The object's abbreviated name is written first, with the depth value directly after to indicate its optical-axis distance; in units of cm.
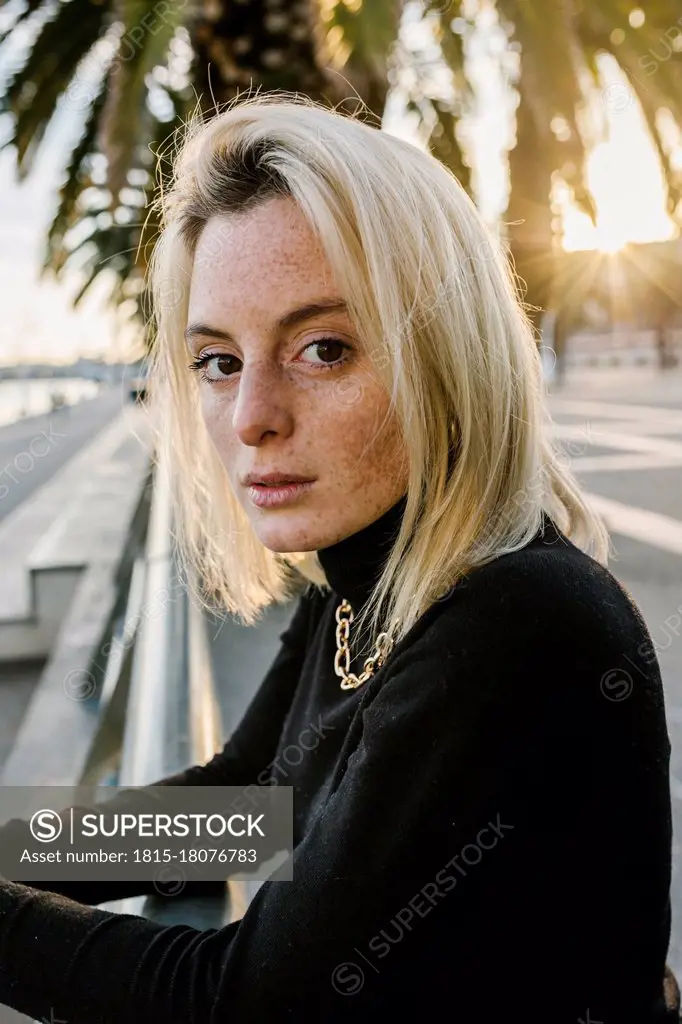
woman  85
